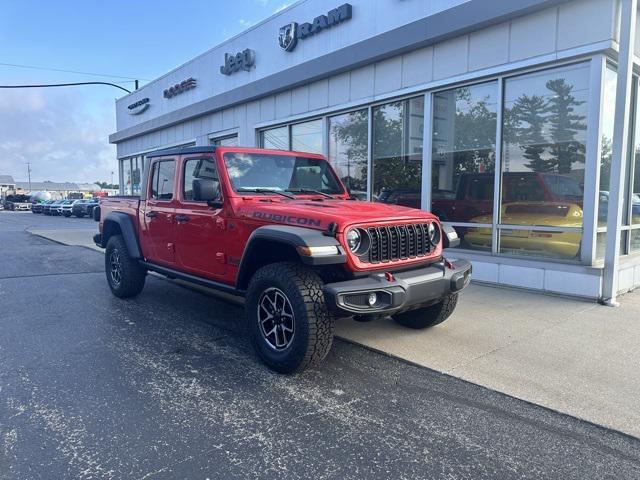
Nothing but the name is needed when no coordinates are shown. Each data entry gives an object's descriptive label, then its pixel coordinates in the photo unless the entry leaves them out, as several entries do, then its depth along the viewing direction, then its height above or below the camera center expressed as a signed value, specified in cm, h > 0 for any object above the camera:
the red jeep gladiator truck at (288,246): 369 -44
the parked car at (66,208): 3584 -95
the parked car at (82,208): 3429 -89
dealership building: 631 +131
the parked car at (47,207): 3888 -98
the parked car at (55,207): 3704 -93
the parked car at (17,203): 5316 -87
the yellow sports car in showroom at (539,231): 664 -49
